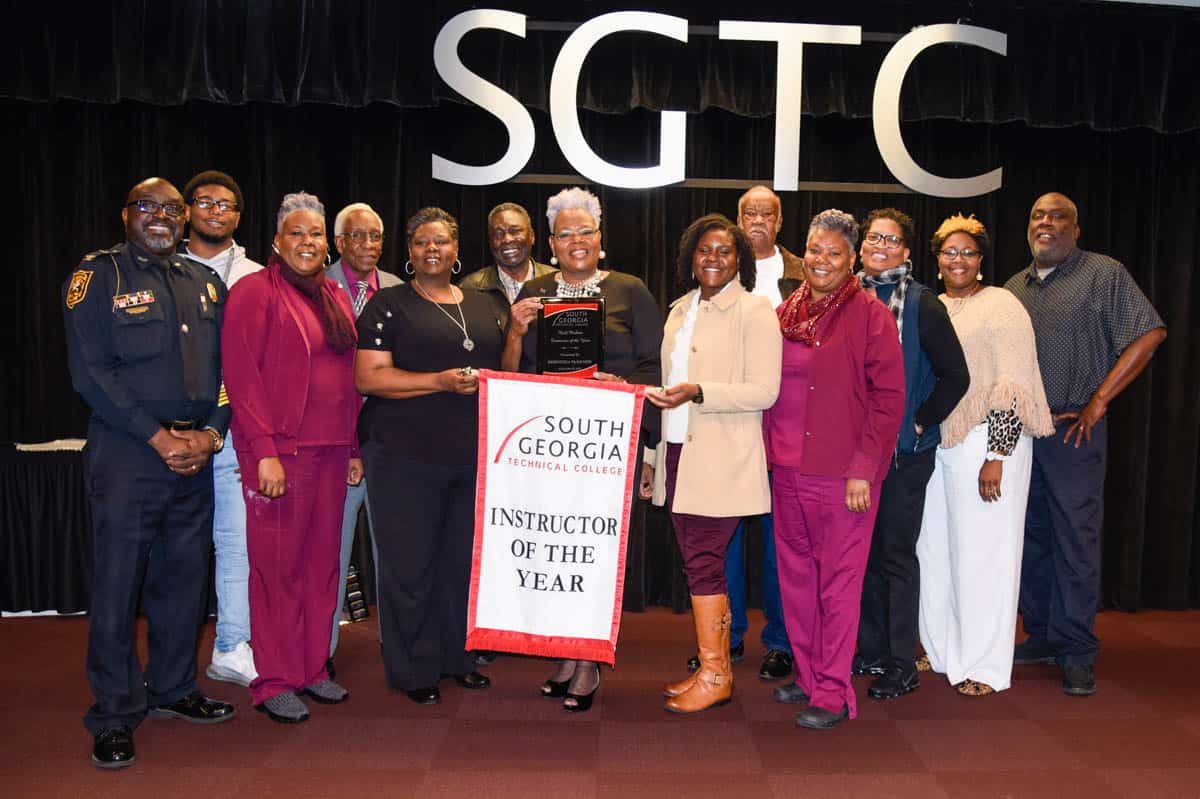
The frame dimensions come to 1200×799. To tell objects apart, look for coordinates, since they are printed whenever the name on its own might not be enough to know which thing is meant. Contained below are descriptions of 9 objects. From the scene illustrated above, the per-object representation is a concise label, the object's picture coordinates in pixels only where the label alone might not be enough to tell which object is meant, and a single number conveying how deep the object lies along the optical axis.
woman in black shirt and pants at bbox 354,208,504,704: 3.21
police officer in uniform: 2.86
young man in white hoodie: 3.56
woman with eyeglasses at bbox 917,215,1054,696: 3.47
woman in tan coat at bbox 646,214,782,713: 3.05
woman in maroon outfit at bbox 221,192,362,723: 3.08
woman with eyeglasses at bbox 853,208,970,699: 3.36
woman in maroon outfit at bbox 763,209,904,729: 3.07
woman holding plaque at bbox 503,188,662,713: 3.16
